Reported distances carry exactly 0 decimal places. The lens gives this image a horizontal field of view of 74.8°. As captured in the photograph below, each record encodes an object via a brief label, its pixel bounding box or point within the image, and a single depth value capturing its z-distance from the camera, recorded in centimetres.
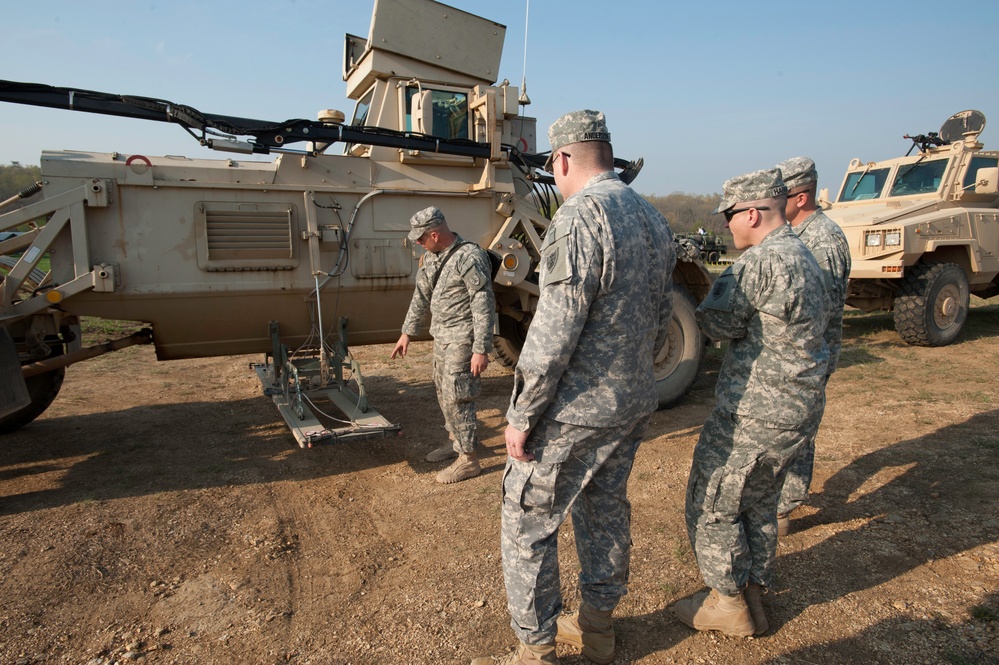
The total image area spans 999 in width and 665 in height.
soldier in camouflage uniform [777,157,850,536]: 331
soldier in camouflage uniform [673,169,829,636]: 241
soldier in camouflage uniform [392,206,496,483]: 414
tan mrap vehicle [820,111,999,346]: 773
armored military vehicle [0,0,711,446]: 406
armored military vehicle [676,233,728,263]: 2217
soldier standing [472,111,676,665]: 204
